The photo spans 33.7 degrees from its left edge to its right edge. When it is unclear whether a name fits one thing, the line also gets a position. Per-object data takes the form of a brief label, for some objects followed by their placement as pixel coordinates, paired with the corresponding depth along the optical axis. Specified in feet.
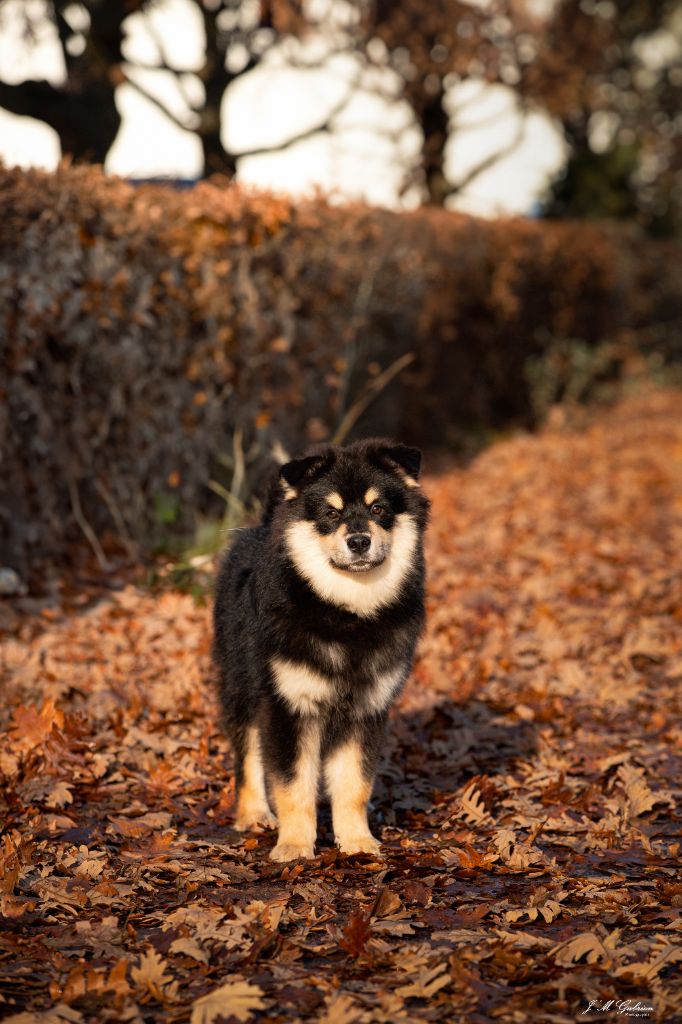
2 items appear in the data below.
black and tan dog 15.62
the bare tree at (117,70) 57.57
